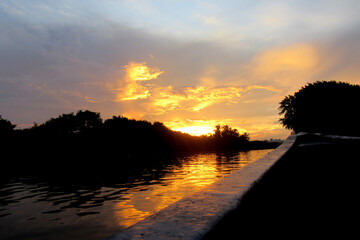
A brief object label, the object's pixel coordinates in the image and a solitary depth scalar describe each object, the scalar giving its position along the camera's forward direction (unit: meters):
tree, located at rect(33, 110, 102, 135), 72.58
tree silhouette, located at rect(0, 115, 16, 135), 56.69
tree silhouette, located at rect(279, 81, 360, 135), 34.30
